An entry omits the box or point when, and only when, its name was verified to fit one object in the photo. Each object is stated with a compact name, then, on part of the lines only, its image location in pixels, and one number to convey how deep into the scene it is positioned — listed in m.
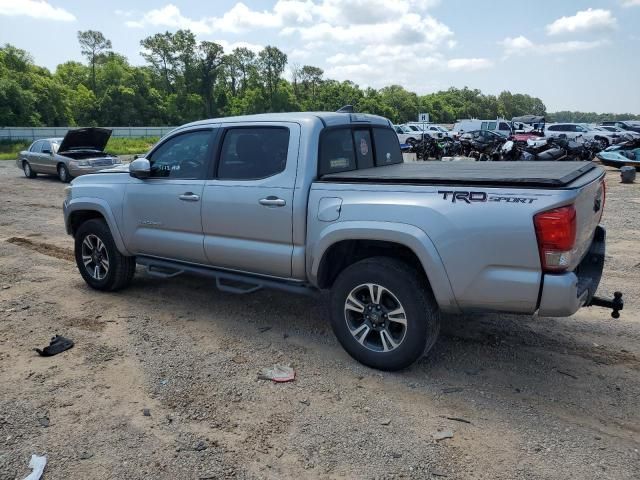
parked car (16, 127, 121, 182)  16.38
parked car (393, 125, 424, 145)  34.38
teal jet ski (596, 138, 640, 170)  17.98
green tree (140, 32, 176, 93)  90.69
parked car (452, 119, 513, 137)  39.06
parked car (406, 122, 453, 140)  39.76
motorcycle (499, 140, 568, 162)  16.30
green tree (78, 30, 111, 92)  94.19
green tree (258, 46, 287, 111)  96.19
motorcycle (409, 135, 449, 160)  22.92
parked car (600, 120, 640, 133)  38.68
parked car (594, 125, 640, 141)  30.35
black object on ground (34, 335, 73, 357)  4.31
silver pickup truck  3.20
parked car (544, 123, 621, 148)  29.32
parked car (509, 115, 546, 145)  32.13
